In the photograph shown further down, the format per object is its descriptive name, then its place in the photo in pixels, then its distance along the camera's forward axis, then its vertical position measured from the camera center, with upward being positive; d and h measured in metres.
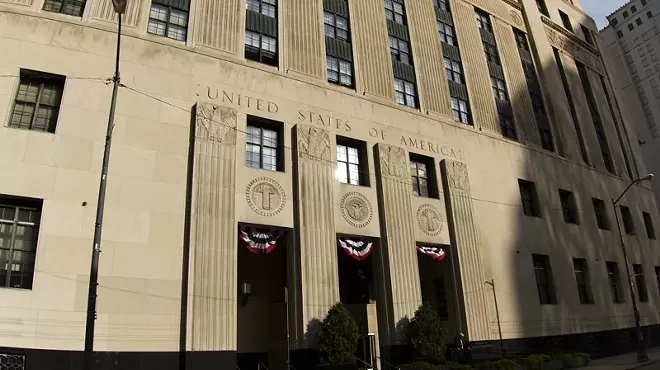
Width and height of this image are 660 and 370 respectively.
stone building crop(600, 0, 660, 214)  82.82 +45.02
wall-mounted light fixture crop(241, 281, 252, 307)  21.30 +2.32
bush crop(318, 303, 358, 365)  18.64 +0.04
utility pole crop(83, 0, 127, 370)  11.02 +2.34
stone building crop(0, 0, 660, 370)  16.72 +6.69
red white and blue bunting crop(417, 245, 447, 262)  24.99 +4.12
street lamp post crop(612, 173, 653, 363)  25.92 -1.50
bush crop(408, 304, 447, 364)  21.31 -0.04
